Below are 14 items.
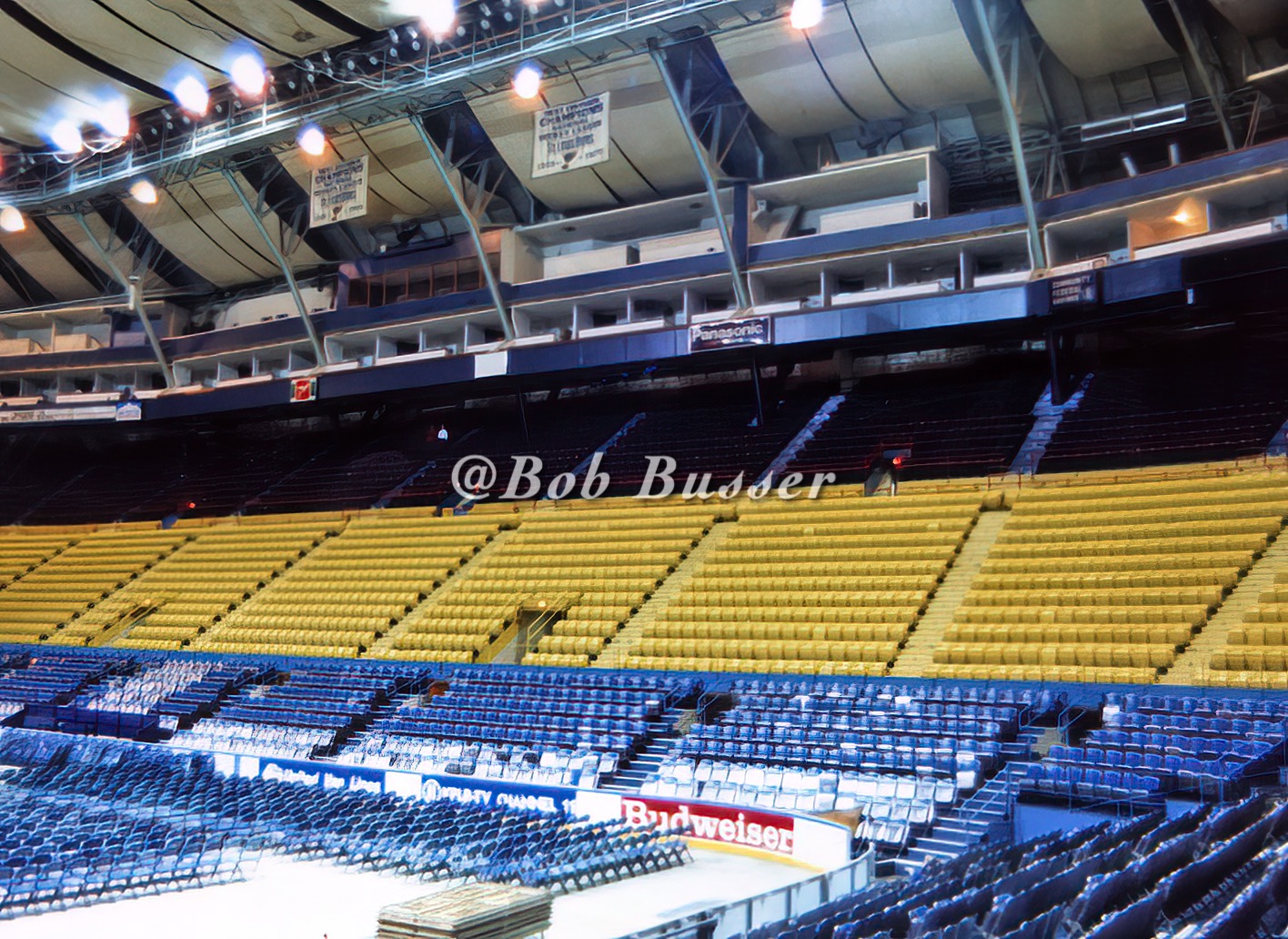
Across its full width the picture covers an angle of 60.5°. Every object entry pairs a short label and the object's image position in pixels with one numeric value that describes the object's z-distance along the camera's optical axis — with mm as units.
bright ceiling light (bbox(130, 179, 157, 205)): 29594
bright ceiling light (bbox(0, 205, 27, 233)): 31453
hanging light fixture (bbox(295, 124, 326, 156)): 26172
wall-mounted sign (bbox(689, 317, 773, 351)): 25719
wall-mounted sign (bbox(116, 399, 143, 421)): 35562
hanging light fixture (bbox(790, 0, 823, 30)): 20719
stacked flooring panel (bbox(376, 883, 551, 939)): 8086
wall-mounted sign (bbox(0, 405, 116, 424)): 36000
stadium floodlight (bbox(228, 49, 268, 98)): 24922
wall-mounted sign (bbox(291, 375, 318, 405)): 32344
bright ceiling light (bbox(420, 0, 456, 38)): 22062
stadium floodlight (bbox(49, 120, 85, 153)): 29312
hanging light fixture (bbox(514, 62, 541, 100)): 23578
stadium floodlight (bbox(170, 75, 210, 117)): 26375
